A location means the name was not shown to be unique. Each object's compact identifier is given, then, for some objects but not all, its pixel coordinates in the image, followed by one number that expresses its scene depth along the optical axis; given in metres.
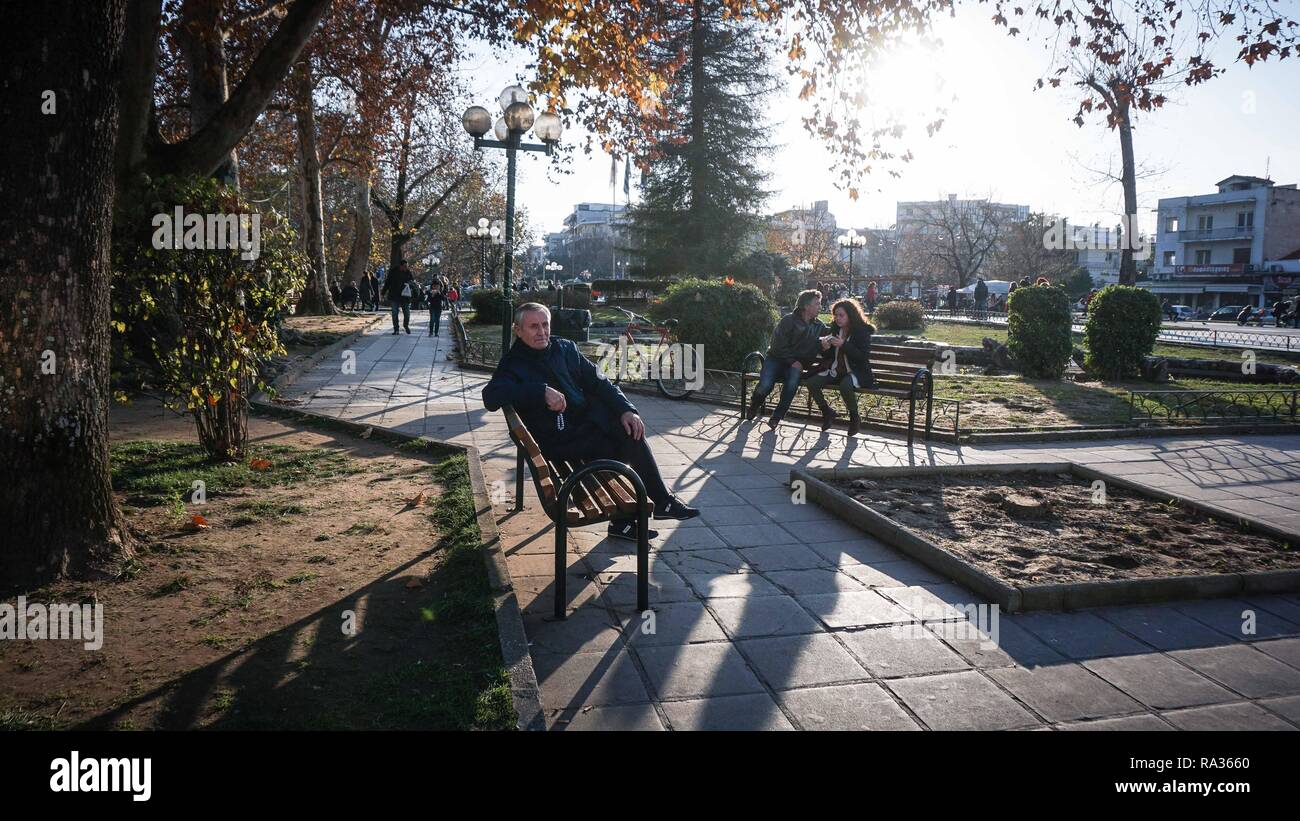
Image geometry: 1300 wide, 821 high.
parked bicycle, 12.62
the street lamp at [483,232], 35.50
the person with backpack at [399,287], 23.30
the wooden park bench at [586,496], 4.12
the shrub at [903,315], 28.47
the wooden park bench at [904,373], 8.91
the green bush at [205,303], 6.11
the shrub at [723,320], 13.80
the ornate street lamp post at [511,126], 11.09
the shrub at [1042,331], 14.85
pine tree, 36.06
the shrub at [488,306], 27.42
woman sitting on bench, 9.12
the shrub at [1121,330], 14.67
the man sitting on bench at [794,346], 9.20
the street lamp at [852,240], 39.27
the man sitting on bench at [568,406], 5.19
